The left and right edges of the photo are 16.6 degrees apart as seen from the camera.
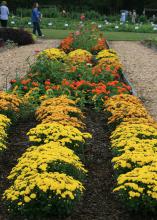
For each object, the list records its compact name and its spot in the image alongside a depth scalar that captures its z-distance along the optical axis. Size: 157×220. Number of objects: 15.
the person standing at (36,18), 24.19
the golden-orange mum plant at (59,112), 7.52
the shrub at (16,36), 21.22
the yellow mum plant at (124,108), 8.09
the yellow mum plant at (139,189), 5.07
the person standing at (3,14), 24.73
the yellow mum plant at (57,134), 6.44
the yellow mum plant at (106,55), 14.88
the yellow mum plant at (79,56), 13.06
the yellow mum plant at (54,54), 13.62
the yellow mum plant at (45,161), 5.35
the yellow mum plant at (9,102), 8.27
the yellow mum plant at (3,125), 6.75
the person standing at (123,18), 36.65
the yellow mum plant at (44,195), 4.88
